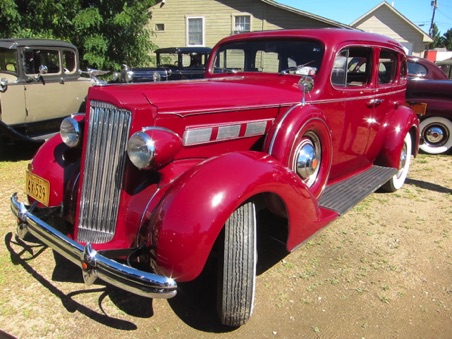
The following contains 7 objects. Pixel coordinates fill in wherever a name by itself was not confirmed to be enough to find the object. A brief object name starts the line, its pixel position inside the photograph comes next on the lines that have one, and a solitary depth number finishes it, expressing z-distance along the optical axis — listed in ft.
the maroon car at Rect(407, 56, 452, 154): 21.86
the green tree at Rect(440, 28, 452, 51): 232.67
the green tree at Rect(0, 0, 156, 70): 31.83
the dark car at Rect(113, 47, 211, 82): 29.30
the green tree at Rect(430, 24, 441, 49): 241.29
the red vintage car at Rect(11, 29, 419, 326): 6.49
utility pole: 132.36
